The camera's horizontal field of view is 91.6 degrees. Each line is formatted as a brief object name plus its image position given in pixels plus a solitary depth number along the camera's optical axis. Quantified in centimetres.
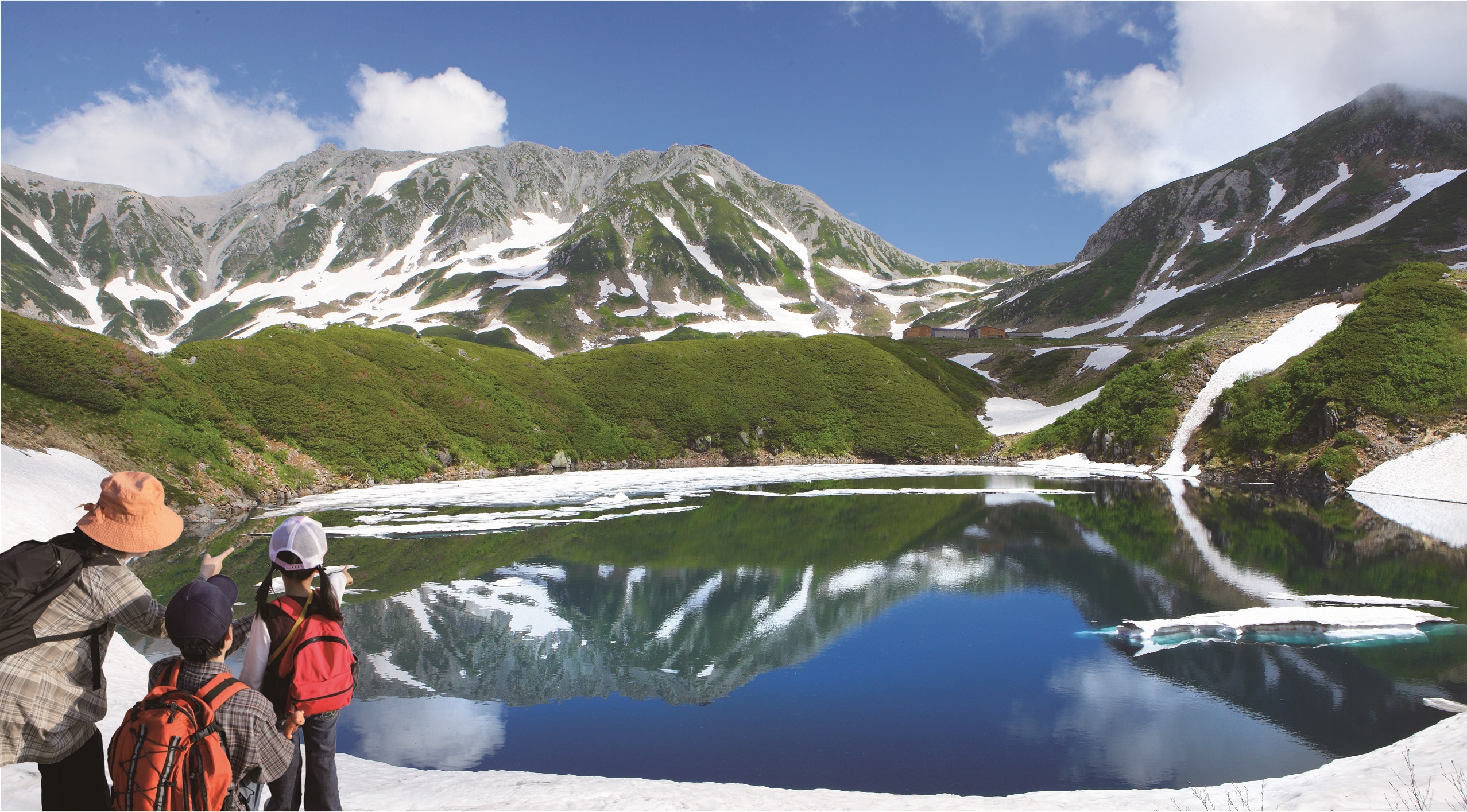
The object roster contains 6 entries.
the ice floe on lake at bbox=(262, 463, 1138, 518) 3534
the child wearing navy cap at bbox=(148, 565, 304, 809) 430
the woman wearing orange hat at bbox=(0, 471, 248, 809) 448
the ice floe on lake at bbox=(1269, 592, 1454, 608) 1793
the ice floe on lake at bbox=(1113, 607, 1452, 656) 1588
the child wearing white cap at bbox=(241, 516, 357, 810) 527
